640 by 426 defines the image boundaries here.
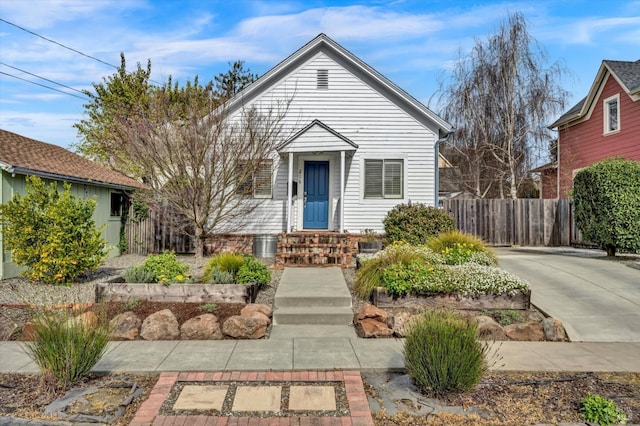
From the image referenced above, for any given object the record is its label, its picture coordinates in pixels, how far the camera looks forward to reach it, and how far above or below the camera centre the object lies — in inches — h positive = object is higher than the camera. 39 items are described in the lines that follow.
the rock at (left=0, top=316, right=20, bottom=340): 235.0 -64.3
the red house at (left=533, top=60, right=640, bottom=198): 639.8 +150.5
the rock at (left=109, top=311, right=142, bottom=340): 236.1 -63.3
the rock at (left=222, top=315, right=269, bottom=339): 237.9 -63.4
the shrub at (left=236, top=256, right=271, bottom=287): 310.7 -44.6
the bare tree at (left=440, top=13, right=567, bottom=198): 833.5 +224.8
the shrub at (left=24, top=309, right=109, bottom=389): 159.3 -49.8
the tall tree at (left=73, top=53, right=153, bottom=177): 904.3 +242.8
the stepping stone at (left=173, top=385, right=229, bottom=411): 157.2 -70.1
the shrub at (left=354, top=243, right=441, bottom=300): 302.2 -36.8
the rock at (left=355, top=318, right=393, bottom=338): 243.9 -66.1
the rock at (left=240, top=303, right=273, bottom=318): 255.0 -57.9
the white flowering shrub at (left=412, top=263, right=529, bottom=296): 280.4 -46.0
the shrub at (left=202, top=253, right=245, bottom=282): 319.9 -38.8
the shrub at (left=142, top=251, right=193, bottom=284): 297.3 -39.8
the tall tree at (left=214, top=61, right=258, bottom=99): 1169.2 +379.5
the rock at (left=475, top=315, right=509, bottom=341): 245.0 -66.8
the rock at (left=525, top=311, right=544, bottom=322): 262.1 -63.1
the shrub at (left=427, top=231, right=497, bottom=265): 345.4 -29.6
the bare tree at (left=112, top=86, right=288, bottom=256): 438.6 +63.9
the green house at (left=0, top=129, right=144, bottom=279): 380.5 +38.1
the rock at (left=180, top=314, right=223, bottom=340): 239.0 -64.9
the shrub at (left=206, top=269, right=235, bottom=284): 300.5 -45.3
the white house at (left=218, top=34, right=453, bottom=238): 541.6 +77.7
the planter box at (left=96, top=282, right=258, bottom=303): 279.0 -51.7
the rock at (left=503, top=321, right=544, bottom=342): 246.4 -67.9
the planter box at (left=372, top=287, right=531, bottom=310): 279.3 -57.3
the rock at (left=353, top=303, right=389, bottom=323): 253.4 -59.2
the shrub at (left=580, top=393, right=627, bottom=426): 146.7 -68.6
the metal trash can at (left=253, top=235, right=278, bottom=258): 529.7 -40.4
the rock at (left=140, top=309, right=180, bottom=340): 238.4 -63.7
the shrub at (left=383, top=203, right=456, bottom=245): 469.4 -11.7
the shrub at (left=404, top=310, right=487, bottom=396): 155.1 -51.6
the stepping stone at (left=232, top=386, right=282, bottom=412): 157.4 -70.5
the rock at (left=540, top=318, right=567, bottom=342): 246.7 -67.3
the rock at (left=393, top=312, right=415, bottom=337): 244.5 -62.3
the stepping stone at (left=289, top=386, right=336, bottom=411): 157.5 -70.4
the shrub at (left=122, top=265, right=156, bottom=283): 301.7 -44.2
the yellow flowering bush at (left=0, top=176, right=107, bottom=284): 339.9 -18.2
